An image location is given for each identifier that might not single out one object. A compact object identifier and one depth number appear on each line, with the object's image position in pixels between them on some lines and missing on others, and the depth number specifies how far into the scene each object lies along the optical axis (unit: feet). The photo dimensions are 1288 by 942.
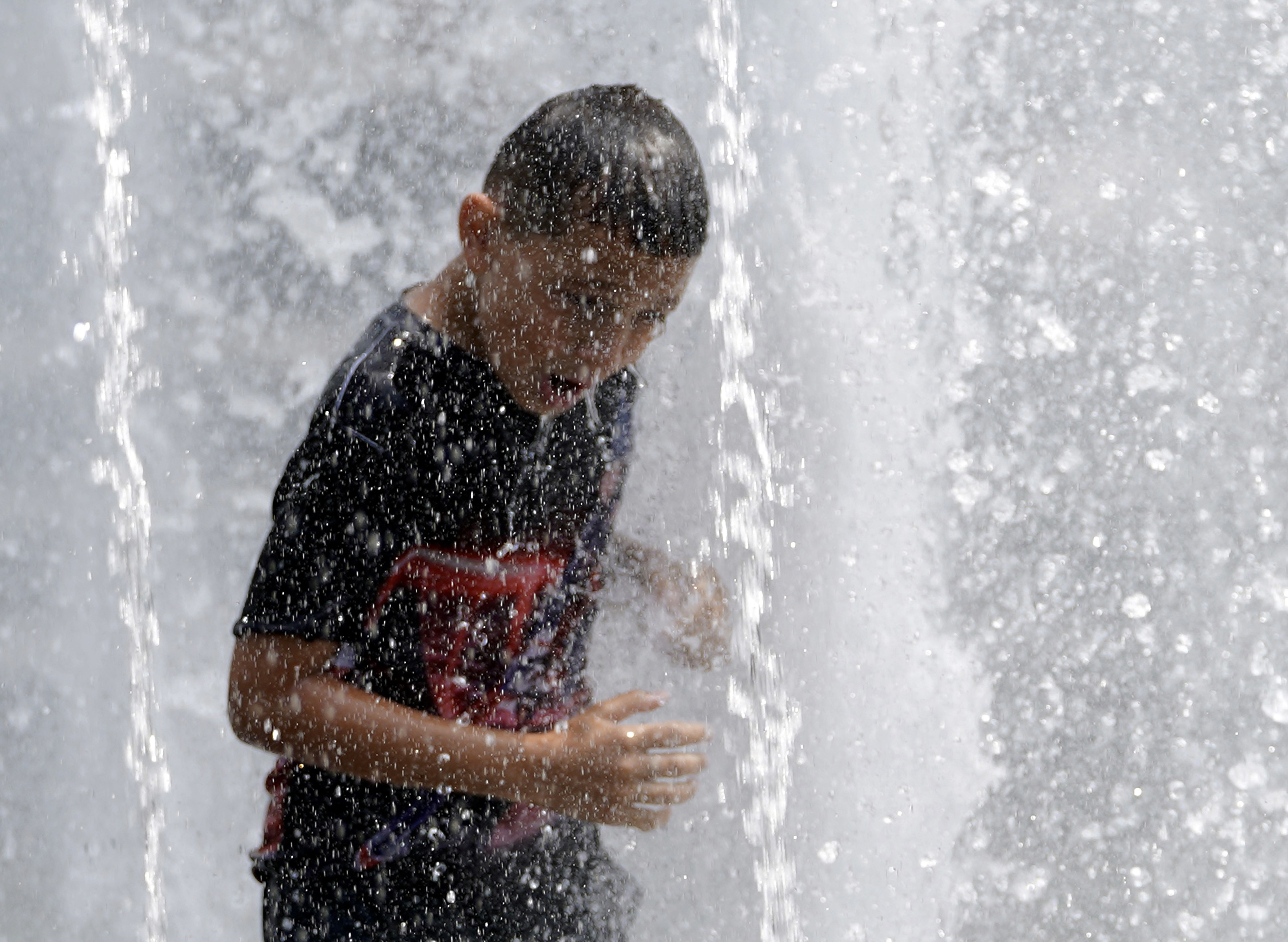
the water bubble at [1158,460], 18.83
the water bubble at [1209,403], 18.79
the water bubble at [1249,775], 18.58
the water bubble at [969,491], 19.02
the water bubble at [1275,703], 18.63
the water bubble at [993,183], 19.18
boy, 16.95
